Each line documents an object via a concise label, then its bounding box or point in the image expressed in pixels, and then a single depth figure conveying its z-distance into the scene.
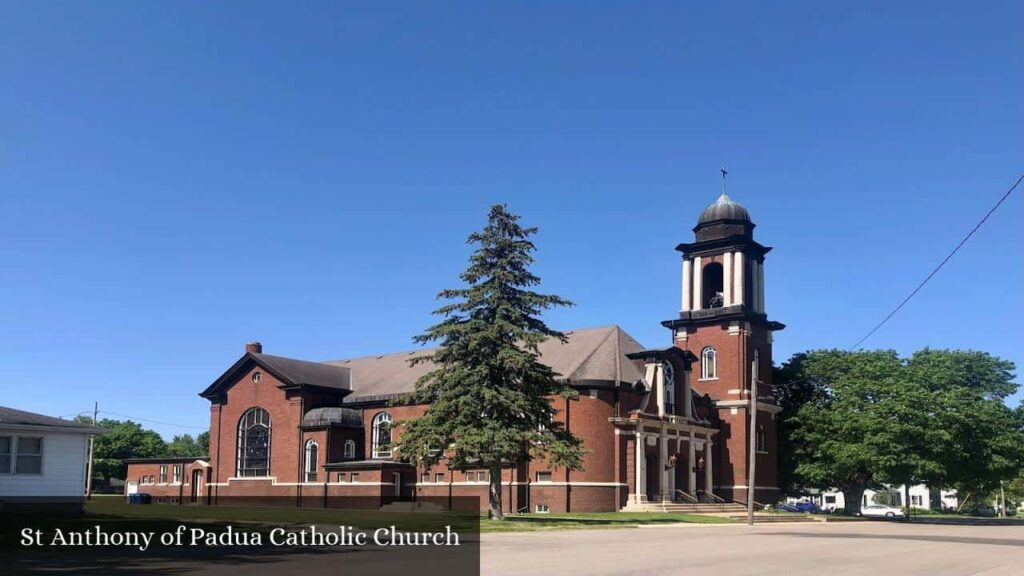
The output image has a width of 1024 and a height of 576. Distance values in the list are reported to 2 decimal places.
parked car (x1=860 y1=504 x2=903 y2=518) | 86.94
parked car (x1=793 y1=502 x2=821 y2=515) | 77.88
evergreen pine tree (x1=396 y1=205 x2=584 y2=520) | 36.94
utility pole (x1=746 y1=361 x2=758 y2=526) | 41.15
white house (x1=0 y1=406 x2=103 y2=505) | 28.31
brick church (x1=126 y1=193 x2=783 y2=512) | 50.56
